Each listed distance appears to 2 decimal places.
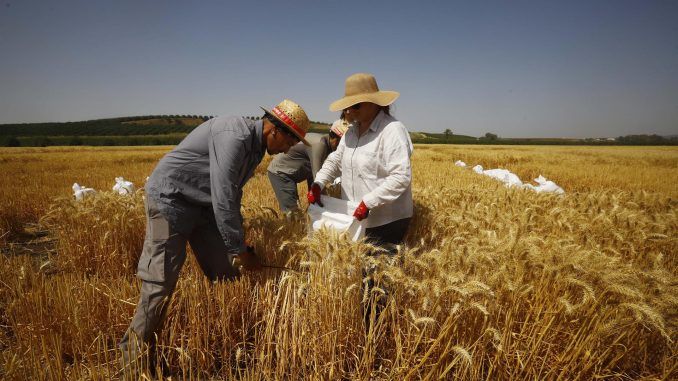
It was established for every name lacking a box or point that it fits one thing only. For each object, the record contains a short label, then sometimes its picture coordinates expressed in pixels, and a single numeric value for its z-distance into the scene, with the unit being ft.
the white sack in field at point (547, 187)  23.63
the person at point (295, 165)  14.05
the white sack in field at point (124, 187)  20.96
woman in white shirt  8.68
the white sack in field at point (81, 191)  19.40
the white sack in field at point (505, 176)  28.44
